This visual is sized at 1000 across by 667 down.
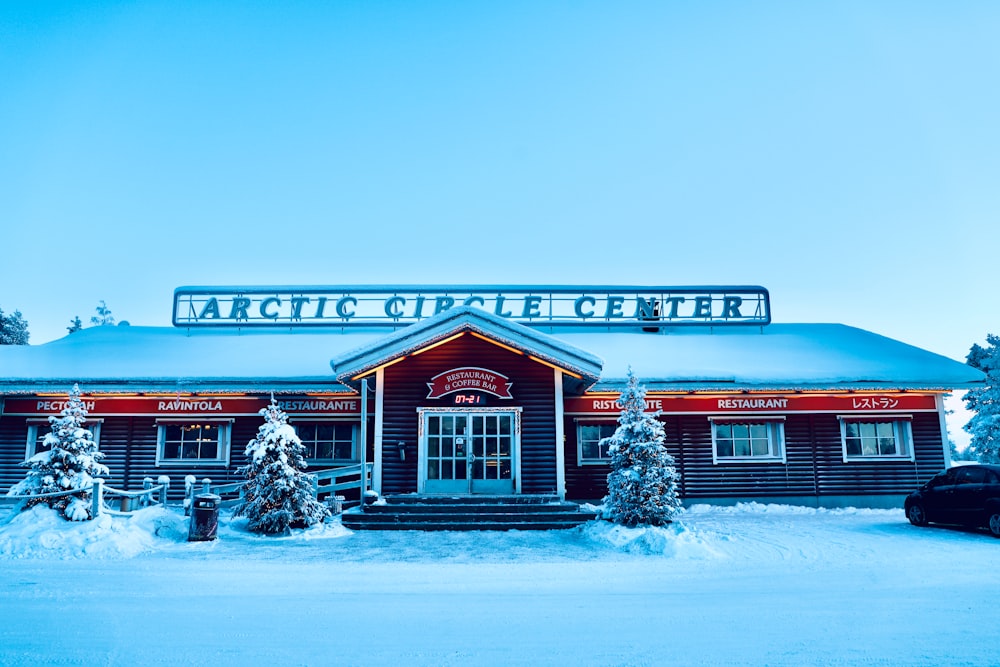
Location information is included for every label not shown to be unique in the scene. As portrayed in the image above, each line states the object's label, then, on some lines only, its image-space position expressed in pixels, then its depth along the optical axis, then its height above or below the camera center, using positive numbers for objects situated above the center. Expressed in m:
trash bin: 12.05 -1.24
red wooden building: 16.02 +0.93
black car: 13.13 -1.22
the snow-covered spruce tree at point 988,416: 24.31 +0.81
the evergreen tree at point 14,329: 39.16 +7.59
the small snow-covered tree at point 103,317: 54.72 +10.87
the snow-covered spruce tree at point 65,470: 11.94 -0.35
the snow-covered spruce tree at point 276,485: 12.93 -0.73
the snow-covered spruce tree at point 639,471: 12.95 -0.55
